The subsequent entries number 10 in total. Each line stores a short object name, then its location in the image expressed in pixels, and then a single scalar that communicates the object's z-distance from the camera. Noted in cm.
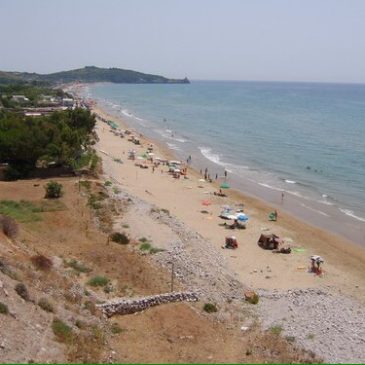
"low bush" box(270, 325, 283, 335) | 1923
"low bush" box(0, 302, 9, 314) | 1509
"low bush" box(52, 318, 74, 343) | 1549
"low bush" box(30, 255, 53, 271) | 1983
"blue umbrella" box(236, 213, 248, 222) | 3569
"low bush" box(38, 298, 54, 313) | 1666
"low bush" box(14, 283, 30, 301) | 1658
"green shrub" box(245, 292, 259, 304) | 2230
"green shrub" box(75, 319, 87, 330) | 1668
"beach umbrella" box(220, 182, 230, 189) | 4749
